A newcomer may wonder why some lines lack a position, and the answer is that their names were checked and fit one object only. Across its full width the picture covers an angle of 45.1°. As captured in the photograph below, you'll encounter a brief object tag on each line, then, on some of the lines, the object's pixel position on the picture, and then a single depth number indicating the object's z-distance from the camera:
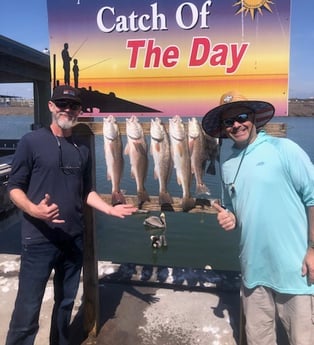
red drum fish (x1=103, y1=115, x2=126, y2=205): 3.11
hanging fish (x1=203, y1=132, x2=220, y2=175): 3.16
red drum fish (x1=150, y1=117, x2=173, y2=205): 3.09
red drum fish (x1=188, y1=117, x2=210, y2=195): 3.08
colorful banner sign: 2.88
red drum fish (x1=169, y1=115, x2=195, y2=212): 3.06
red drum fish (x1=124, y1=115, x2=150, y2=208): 3.10
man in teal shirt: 2.24
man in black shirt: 2.62
